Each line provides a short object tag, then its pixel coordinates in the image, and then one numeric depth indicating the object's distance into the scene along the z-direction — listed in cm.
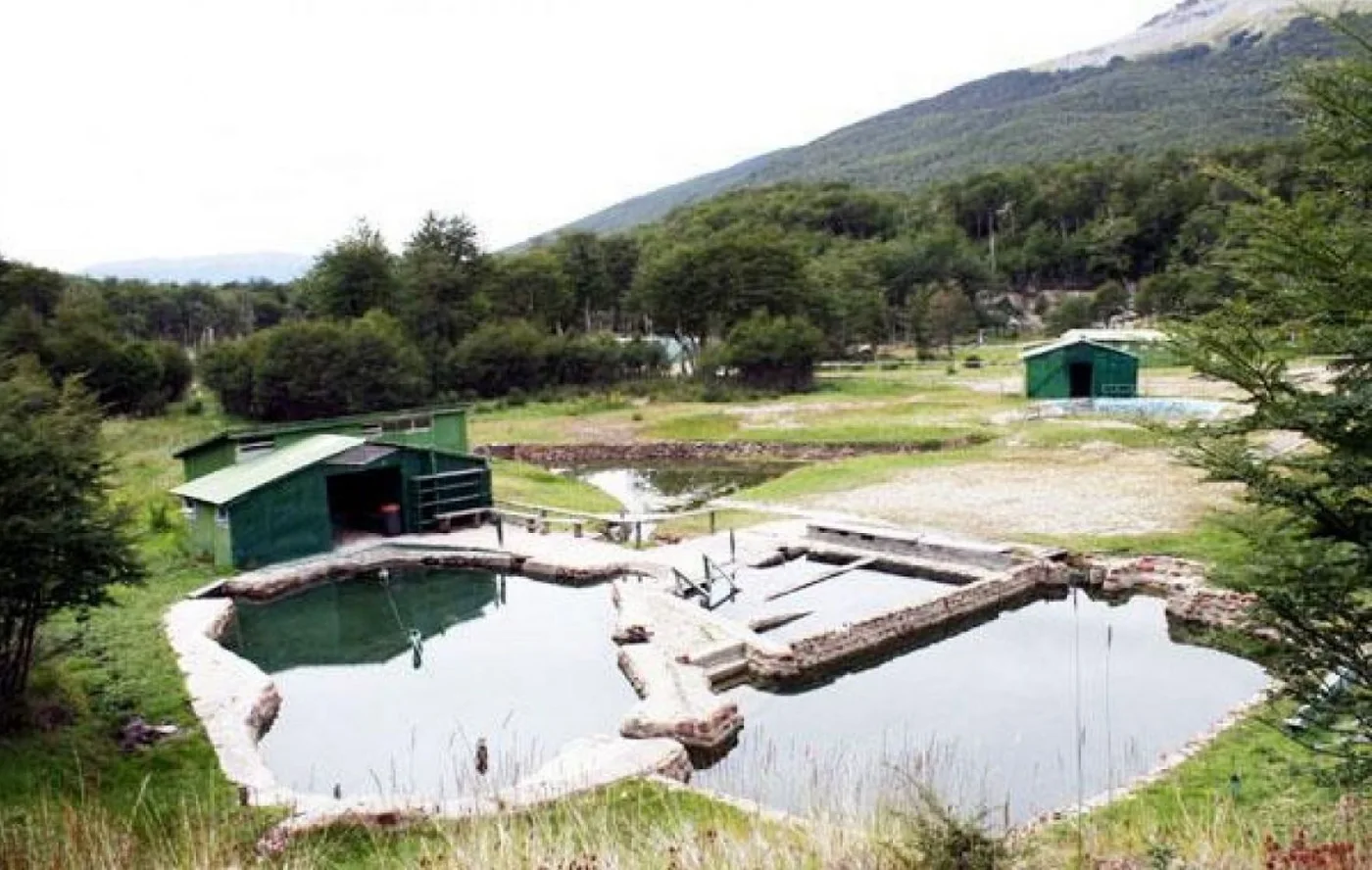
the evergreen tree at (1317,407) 605
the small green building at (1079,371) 4194
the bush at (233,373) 4800
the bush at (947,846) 467
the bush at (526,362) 5362
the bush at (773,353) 5325
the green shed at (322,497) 2067
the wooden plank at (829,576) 1877
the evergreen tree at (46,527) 1115
